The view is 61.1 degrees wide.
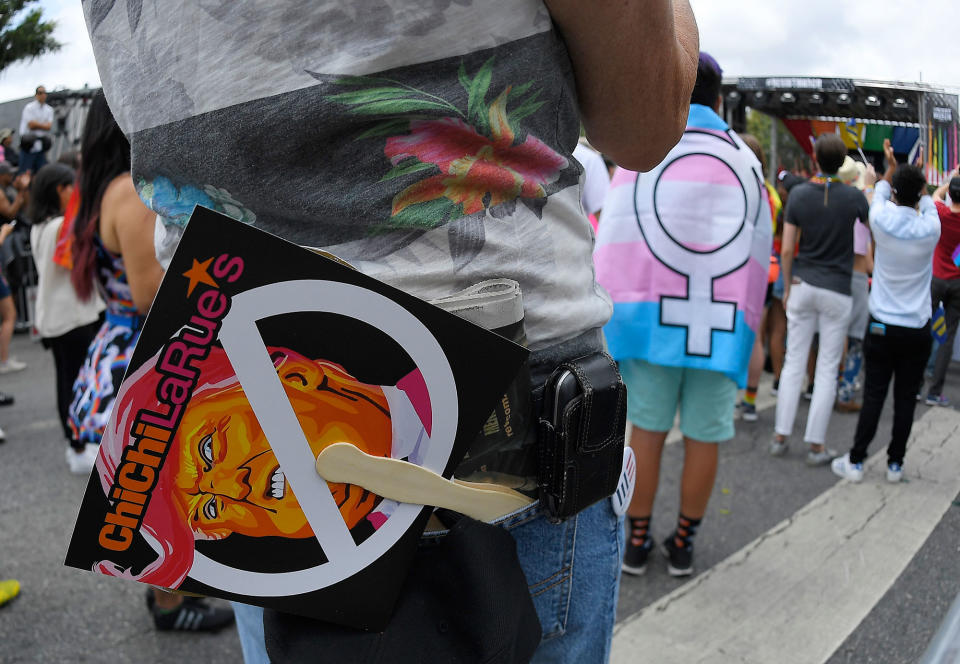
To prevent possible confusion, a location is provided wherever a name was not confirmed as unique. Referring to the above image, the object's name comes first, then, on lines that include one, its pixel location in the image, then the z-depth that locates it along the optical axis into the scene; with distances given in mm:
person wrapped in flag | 2764
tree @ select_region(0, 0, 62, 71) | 9716
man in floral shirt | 748
